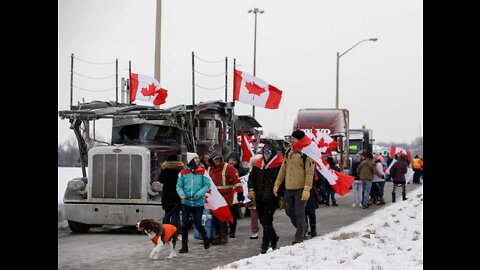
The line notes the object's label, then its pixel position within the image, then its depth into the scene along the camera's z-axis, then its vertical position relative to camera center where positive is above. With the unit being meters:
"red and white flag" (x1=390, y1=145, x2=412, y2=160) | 41.28 -0.63
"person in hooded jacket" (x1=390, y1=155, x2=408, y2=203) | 24.89 -1.08
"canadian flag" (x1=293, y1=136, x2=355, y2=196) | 13.15 -0.55
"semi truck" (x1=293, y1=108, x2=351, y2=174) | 34.16 +0.63
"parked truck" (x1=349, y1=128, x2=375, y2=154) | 41.62 -0.07
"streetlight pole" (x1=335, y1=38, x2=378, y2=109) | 44.29 +5.14
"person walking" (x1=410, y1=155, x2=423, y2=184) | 41.96 -1.49
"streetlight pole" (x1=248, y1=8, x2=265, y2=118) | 46.49 +5.85
